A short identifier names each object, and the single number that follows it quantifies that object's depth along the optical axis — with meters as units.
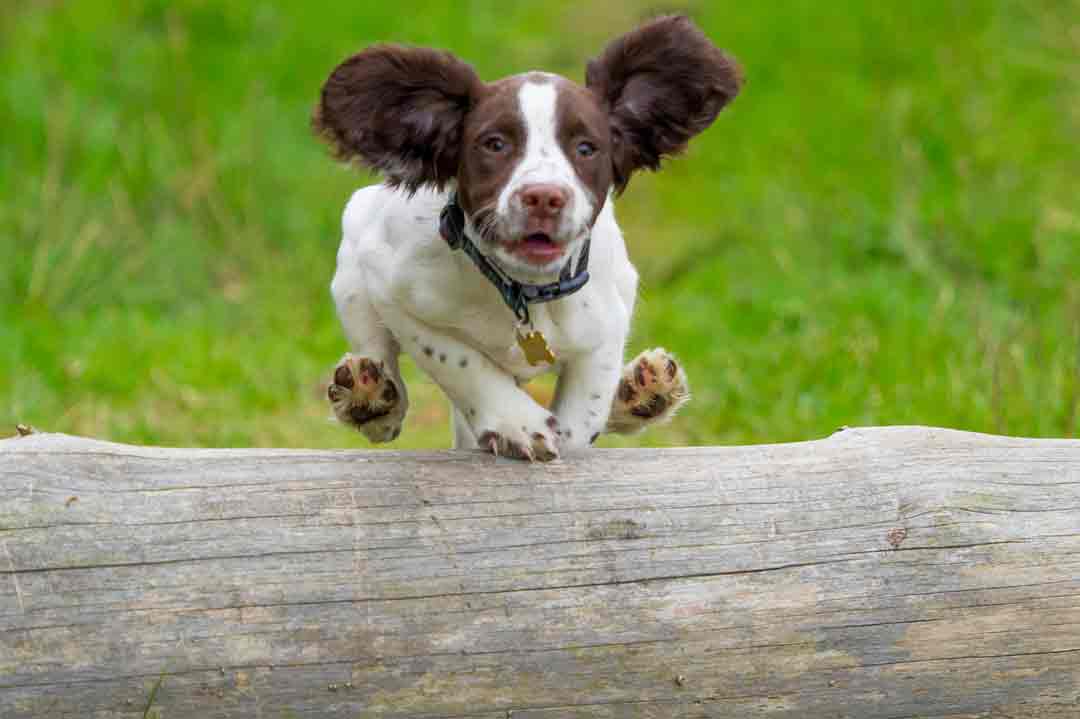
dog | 7.13
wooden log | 6.32
